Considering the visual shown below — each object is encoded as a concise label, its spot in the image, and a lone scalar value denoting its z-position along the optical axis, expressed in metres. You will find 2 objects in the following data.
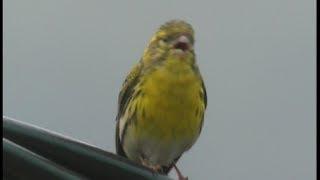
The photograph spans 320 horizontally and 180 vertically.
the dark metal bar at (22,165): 1.49
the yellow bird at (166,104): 2.43
